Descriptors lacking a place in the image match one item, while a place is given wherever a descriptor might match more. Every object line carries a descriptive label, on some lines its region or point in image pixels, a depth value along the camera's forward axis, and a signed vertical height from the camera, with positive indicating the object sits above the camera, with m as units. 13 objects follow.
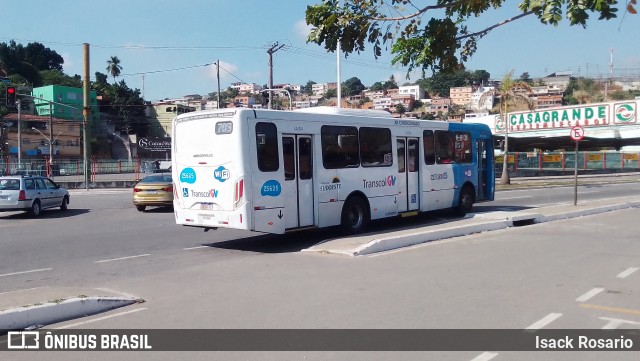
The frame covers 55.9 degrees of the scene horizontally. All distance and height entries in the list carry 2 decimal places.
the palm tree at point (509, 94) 39.62 +4.95
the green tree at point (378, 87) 194.00 +26.95
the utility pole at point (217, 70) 48.05 +8.25
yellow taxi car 21.89 -0.71
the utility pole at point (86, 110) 40.59 +4.57
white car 20.47 -0.58
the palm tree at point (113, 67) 119.38 +21.60
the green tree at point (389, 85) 187.60 +27.06
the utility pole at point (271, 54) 42.28 +8.36
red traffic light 30.30 +4.12
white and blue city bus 12.23 +0.08
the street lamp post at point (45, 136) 73.55 +5.34
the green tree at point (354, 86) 176.52 +25.72
